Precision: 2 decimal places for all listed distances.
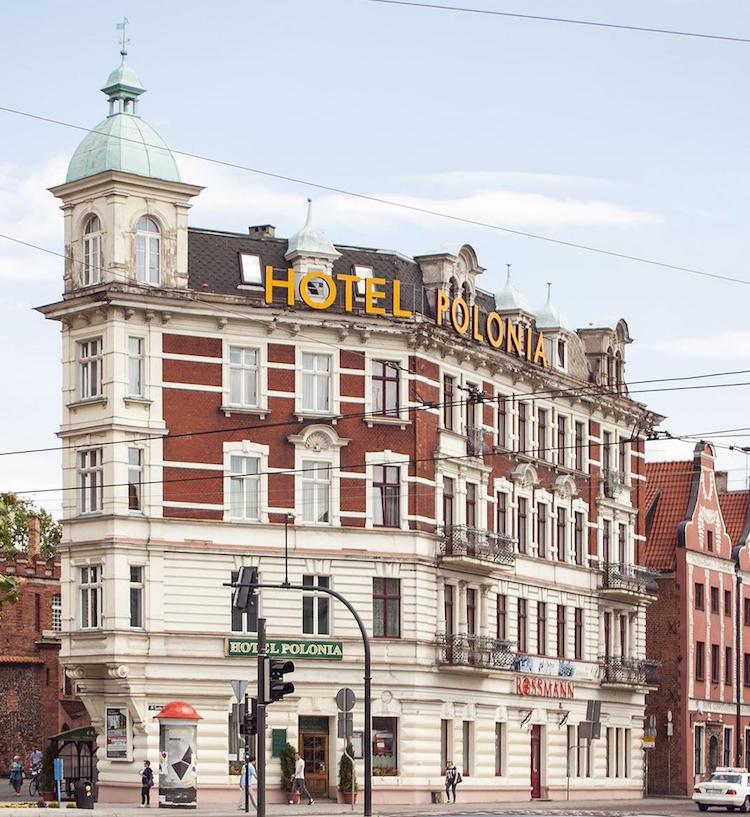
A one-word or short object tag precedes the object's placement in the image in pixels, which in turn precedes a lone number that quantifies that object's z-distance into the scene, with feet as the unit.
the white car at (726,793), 224.53
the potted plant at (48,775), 197.67
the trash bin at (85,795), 178.50
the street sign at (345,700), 171.22
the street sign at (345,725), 169.17
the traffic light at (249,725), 142.61
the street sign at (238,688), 177.78
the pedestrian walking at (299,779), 200.03
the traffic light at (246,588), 149.75
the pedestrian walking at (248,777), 176.41
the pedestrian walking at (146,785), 192.24
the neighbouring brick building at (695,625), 285.43
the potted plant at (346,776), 204.95
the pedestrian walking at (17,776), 248.93
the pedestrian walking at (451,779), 212.84
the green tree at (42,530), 354.13
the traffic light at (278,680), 143.13
